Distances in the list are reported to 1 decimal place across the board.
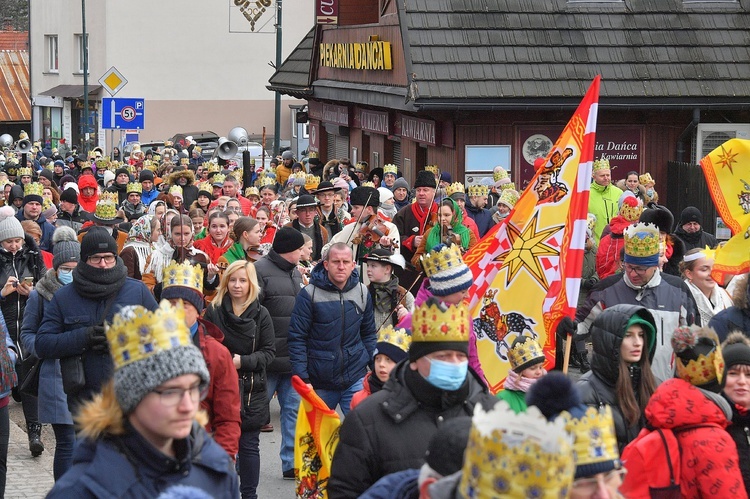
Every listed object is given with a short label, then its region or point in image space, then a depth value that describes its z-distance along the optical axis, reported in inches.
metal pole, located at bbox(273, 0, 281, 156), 1139.3
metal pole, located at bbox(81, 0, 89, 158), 1567.7
